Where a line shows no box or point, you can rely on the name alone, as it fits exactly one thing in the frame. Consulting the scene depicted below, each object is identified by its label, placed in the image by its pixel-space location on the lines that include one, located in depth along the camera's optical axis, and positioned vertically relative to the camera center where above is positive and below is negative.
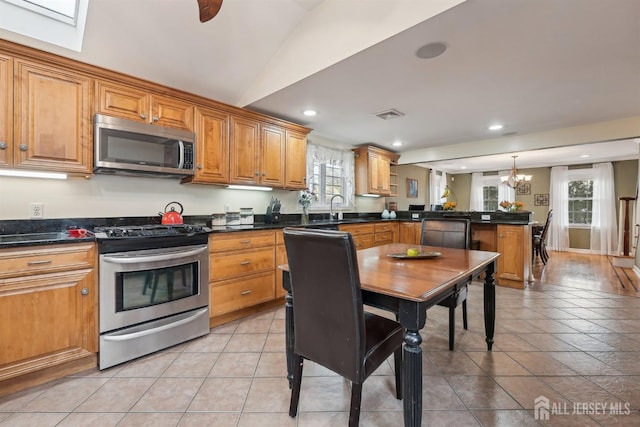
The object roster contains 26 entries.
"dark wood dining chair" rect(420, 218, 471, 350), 2.45 -0.17
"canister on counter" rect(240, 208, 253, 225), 3.27 -0.01
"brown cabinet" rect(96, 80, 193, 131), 2.24 +0.94
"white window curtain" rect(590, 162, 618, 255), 6.78 +0.04
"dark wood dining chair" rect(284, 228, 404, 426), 1.17 -0.44
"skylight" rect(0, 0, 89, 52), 2.00 +1.45
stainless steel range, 1.96 -0.56
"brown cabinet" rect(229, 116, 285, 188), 3.05 +0.71
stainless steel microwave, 2.20 +0.56
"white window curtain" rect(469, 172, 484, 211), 8.91 +0.72
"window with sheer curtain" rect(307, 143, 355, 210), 4.41 +0.66
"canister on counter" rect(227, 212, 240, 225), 3.04 -0.03
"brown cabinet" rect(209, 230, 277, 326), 2.58 -0.56
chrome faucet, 4.58 +0.11
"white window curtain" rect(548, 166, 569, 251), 7.48 +0.21
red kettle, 2.68 -0.02
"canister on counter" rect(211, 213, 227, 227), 2.92 -0.05
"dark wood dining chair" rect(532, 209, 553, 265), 5.50 -0.55
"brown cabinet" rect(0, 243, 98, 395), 1.65 -0.61
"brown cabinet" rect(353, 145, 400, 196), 4.97 +0.80
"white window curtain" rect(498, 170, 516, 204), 8.28 +0.67
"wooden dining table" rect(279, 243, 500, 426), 1.18 -0.33
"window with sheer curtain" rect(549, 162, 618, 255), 6.82 +0.24
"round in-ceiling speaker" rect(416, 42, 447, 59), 2.04 +1.22
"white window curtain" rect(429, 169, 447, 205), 8.12 +0.86
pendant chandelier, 6.92 +0.92
